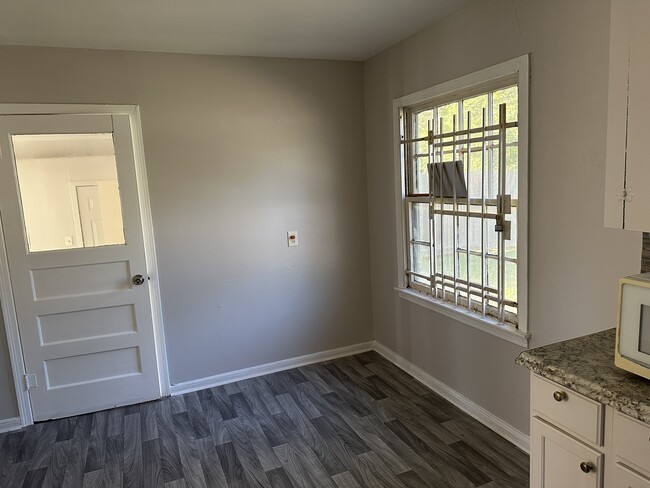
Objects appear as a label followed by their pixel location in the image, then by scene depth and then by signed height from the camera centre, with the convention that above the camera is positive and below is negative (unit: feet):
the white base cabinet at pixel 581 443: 4.26 -2.80
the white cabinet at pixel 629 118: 4.69 +0.51
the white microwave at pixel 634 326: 4.48 -1.61
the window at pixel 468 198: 7.89 -0.44
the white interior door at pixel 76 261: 9.80 -1.40
